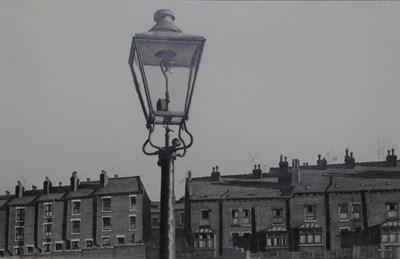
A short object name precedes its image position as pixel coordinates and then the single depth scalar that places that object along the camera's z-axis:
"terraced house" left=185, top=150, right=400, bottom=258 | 38.75
